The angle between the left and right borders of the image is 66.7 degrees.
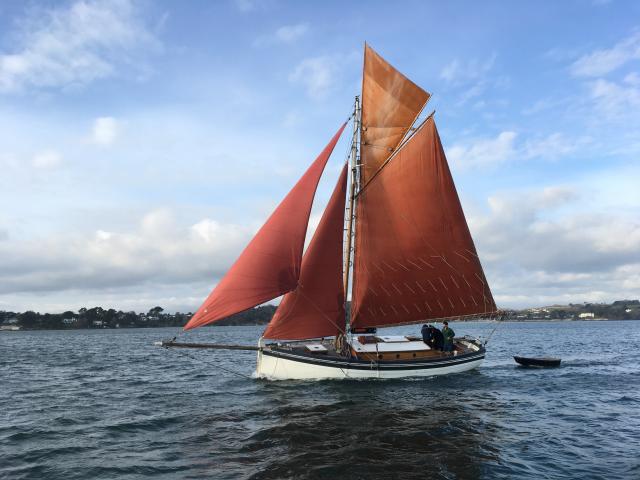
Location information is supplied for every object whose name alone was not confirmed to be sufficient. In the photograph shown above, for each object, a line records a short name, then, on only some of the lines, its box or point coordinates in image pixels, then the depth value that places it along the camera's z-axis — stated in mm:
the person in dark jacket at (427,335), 29062
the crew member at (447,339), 28747
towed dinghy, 34062
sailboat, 25000
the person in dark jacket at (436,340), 28859
